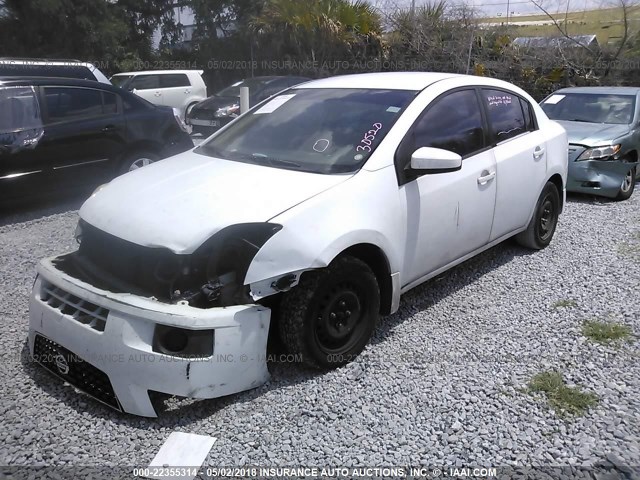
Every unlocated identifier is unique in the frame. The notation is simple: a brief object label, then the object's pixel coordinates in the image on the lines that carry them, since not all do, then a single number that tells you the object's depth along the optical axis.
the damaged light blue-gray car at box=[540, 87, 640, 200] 7.15
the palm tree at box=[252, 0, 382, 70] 17.48
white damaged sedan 2.71
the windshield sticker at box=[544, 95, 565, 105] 8.52
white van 14.22
